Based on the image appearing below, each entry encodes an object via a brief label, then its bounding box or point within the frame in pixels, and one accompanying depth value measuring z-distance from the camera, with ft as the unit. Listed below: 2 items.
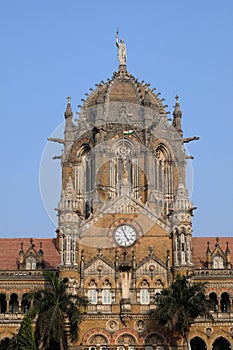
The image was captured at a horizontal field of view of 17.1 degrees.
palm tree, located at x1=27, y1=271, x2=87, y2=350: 198.29
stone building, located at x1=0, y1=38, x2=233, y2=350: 223.71
